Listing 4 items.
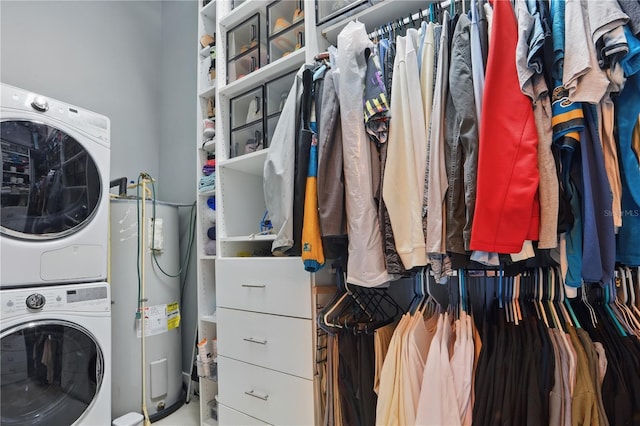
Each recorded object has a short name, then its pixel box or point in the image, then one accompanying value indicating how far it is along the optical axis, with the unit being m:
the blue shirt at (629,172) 0.68
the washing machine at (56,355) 1.19
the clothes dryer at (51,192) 1.23
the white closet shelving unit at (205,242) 1.66
